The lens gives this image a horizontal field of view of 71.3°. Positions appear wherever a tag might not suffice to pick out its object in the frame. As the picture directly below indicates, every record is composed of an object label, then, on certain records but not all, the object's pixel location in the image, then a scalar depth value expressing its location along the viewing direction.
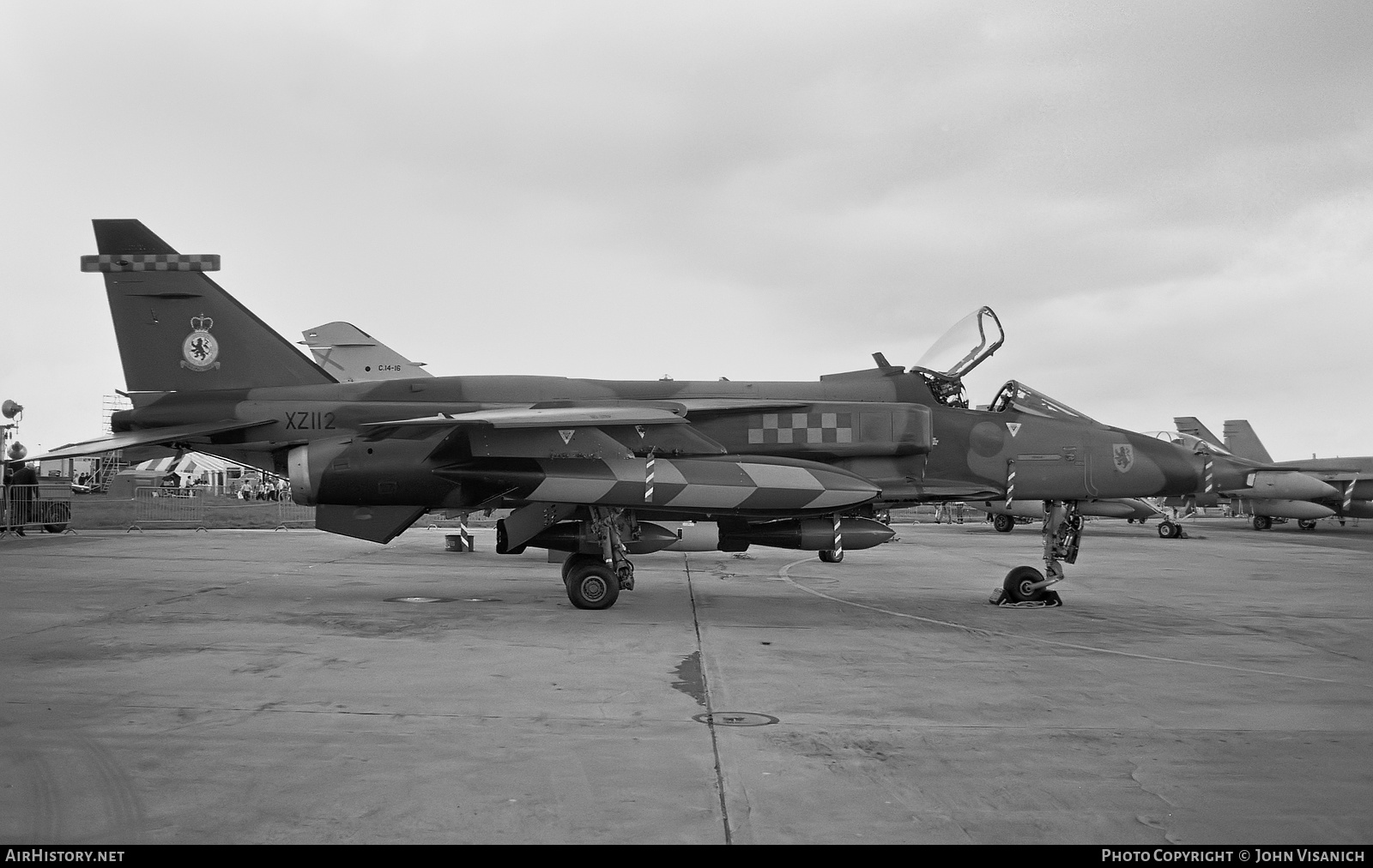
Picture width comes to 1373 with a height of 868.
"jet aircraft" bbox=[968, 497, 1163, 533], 28.66
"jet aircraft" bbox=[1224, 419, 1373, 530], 31.39
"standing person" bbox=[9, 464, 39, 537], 22.20
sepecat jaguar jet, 10.60
